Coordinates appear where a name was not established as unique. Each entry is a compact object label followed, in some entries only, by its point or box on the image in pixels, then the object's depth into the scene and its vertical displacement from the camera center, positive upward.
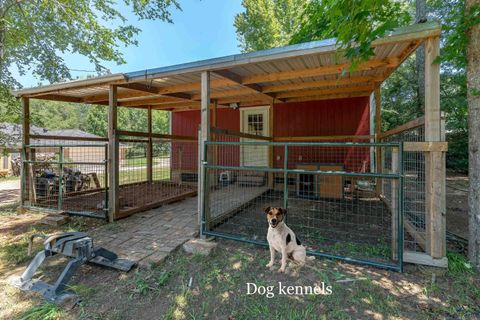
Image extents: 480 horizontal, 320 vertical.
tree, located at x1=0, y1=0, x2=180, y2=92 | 6.43 +4.03
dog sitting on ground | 2.48 -0.88
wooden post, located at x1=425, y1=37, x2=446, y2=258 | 2.47 +0.03
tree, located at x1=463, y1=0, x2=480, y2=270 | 2.46 +0.40
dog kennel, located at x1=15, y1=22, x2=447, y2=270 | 2.62 +0.17
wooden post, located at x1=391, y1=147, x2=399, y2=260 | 2.65 -0.55
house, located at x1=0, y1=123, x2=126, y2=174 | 5.23 +0.47
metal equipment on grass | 2.34 -1.14
